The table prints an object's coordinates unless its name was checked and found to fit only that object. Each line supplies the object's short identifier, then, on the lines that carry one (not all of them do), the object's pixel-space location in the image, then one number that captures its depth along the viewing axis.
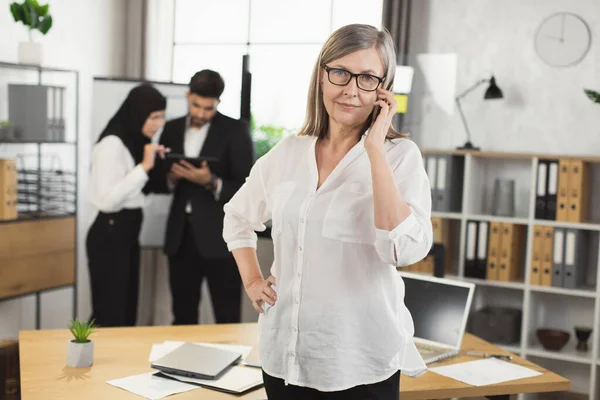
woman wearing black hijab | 4.43
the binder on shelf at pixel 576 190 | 4.25
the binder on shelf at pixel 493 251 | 4.50
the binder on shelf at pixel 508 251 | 4.47
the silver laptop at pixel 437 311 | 2.72
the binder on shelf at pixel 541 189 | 4.33
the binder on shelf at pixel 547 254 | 4.33
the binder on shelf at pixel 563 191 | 4.28
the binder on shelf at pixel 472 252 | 4.54
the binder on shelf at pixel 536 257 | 4.36
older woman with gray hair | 1.68
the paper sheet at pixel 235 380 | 2.19
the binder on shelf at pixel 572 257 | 4.27
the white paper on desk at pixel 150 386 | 2.12
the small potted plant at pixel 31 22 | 4.39
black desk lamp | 4.55
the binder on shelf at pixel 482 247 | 4.52
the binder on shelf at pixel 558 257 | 4.30
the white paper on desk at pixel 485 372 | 2.41
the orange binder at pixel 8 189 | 4.18
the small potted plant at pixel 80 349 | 2.32
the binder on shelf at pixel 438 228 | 4.66
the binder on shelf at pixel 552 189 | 4.30
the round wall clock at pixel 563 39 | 4.52
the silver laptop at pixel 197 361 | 2.26
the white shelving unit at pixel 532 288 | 4.29
